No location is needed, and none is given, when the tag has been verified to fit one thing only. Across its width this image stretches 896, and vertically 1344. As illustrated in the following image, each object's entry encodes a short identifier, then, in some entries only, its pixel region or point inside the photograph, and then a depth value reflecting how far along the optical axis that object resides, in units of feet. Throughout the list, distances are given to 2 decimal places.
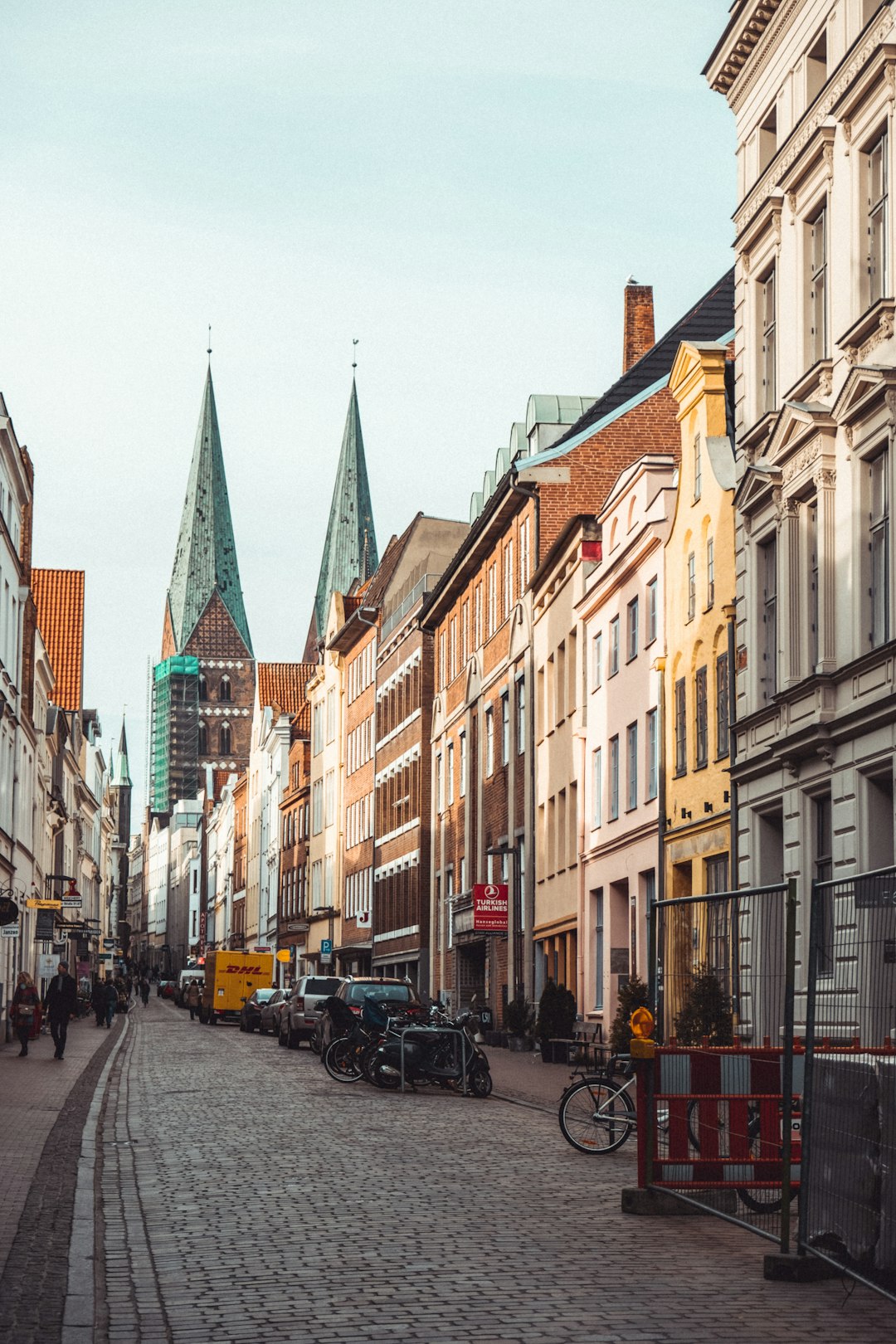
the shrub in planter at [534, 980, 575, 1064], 113.60
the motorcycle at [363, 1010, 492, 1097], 80.53
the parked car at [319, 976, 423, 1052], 108.58
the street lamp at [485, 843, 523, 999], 146.82
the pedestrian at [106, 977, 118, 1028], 187.32
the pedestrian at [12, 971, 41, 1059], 118.83
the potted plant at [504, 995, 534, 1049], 130.72
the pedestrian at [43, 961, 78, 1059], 113.50
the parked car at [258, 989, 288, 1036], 162.91
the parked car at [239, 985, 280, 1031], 171.22
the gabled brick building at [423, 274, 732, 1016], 142.10
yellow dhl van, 201.57
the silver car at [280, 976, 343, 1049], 130.72
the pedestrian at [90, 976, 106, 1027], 186.39
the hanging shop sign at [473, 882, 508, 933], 138.82
